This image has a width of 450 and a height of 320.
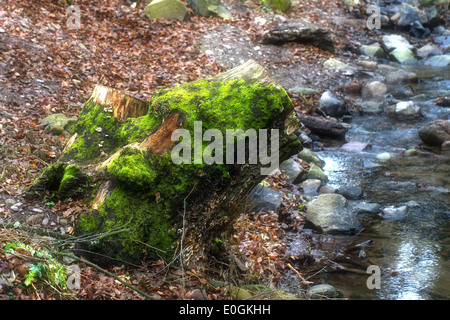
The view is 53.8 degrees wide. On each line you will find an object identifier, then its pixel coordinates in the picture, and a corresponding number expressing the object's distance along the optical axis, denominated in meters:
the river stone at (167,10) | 12.43
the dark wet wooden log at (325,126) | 10.10
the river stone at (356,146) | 9.62
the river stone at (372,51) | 15.09
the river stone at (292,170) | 7.95
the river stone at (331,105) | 11.02
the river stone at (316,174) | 8.10
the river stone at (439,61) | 14.98
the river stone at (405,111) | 11.09
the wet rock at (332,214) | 6.51
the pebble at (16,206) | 4.61
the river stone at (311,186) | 7.65
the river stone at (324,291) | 4.89
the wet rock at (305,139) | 9.63
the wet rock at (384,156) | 9.12
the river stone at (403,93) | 12.37
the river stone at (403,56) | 15.33
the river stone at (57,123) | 6.44
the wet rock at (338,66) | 13.22
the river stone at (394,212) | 6.87
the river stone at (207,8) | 13.52
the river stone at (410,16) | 17.55
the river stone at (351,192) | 7.56
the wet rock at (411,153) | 9.22
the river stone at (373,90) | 12.54
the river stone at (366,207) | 7.05
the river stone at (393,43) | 15.78
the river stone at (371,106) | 11.66
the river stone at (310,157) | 8.81
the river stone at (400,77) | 13.42
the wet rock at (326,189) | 7.65
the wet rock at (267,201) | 6.55
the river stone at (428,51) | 15.88
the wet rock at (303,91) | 11.30
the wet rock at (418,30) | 17.39
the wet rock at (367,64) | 14.22
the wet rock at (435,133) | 9.53
